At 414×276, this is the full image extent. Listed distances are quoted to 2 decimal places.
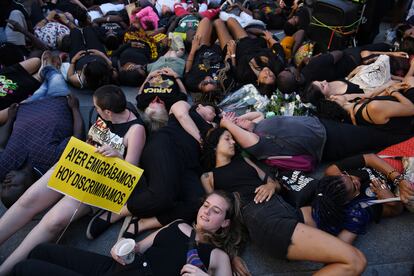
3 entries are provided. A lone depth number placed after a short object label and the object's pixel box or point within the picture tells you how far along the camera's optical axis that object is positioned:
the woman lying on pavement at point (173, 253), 2.29
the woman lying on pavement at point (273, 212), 2.32
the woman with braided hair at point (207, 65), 4.57
